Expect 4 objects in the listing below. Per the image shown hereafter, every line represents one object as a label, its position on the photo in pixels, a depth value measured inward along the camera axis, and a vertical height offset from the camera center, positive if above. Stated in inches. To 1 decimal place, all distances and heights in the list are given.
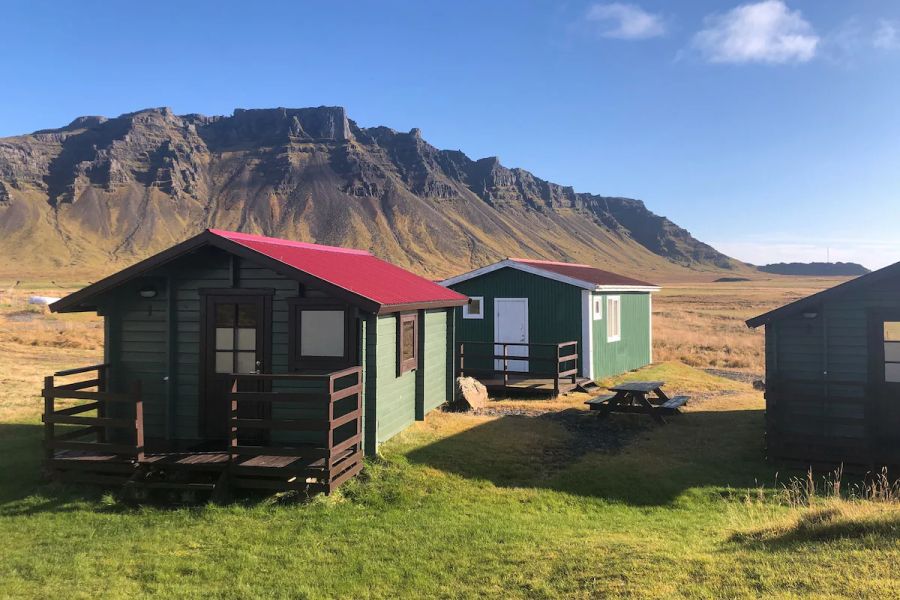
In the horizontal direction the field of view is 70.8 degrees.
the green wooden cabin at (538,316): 739.4 -6.7
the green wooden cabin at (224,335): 381.7 -14.3
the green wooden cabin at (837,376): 402.9 -45.2
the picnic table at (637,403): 531.5 -79.8
